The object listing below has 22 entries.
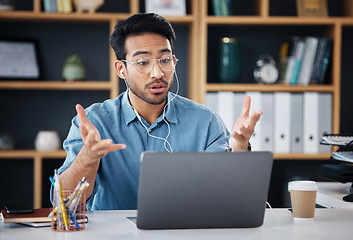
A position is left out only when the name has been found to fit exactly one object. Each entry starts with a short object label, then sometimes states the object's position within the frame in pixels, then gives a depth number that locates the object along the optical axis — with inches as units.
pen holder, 49.0
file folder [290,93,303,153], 119.0
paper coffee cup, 54.8
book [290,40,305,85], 121.9
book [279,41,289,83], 123.7
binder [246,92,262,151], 118.0
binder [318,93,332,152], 119.3
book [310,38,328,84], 121.2
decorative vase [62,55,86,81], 121.6
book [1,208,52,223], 51.1
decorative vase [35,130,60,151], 119.3
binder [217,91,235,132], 117.5
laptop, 46.4
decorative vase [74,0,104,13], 118.1
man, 74.9
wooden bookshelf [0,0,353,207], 117.6
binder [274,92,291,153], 118.7
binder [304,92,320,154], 119.3
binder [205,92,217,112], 118.0
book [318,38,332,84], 121.6
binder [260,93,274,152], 118.2
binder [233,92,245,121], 118.0
